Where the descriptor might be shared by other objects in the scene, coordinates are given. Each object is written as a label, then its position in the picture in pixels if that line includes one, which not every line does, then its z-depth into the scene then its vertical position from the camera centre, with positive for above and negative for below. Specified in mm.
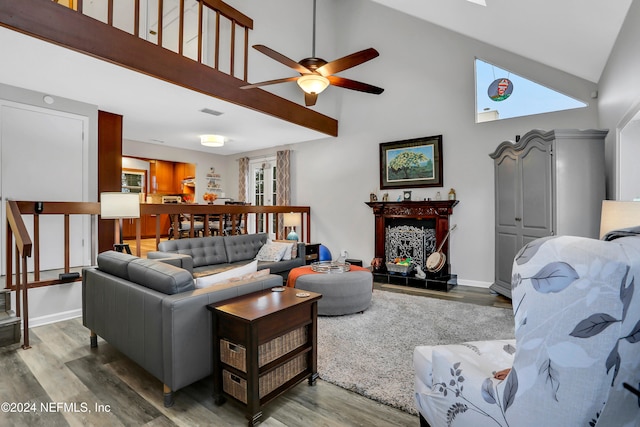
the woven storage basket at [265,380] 1876 -984
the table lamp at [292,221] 6137 -124
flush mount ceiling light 6371 +1439
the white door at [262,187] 7840 +674
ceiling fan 3309 +1504
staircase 2908 -1014
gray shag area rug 2242 -1125
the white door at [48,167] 4098 +627
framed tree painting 5375 +870
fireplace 5121 -339
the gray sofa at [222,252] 4258 -521
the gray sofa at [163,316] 1940 -642
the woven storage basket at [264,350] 1858 -800
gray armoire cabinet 3520 +316
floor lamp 3480 +91
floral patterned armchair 801 -298
